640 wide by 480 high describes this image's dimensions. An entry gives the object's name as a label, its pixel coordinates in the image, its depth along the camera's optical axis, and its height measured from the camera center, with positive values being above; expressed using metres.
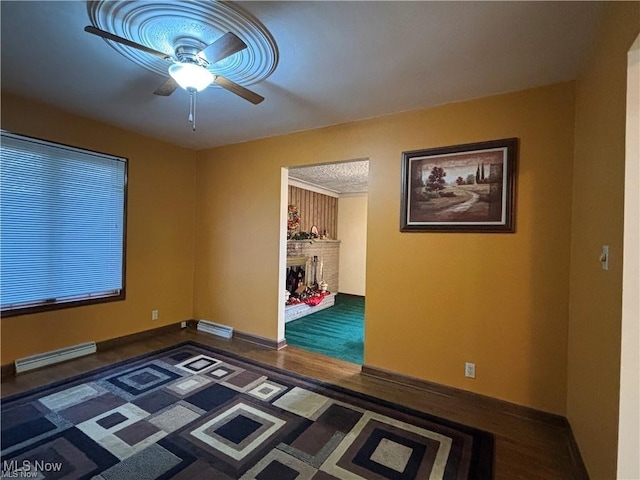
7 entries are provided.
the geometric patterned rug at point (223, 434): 1.69 -1.34
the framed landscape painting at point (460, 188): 2.37 +0.48
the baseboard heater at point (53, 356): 2.74 -1.26
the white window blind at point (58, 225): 2.69 +0.06
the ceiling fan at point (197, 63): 1.56 +1.03
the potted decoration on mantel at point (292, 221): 5.85 +0.35
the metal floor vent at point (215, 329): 3.91 -1.27
